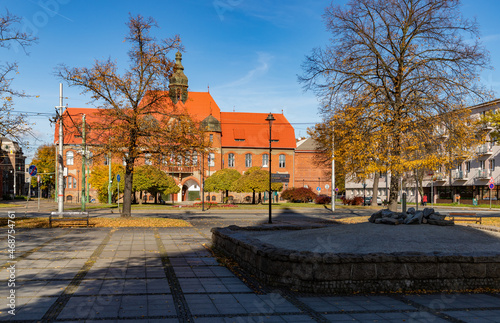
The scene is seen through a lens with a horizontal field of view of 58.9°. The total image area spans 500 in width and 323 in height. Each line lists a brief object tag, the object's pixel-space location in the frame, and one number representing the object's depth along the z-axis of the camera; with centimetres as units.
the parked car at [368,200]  6261
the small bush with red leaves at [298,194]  6022
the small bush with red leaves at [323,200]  5372
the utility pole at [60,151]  2473
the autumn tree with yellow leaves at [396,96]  2197
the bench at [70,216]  2100
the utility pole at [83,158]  2685
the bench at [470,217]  2026
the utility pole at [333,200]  3796
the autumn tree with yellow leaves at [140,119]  2198
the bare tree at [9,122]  1908
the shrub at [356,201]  5197
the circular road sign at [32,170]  2486
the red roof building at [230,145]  6912
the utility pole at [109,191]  5004
